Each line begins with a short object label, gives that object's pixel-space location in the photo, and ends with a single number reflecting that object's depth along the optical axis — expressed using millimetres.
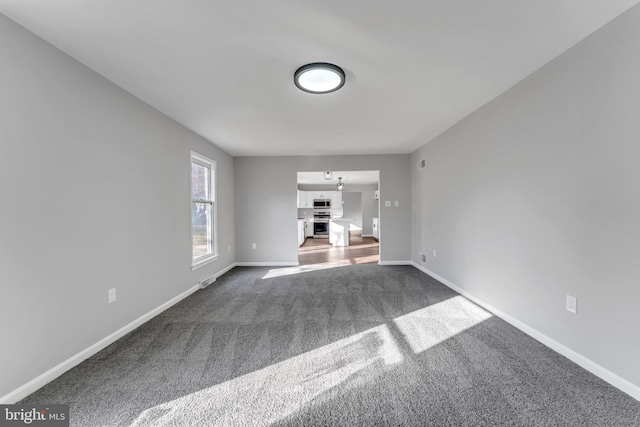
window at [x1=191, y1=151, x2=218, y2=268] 3964
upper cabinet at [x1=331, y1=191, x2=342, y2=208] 10500
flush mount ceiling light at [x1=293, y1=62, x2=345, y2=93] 2078
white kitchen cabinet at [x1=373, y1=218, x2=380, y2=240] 10114
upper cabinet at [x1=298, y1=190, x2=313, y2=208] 10305
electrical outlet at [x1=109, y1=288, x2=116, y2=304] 2301
